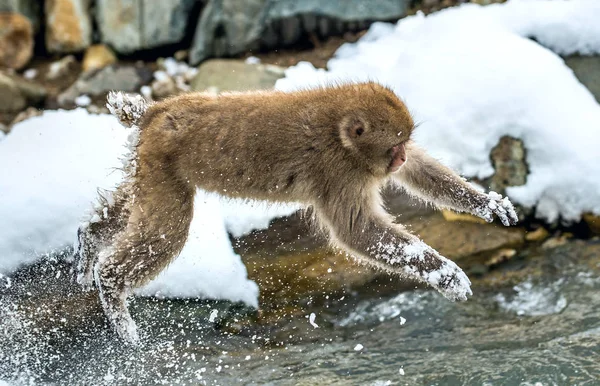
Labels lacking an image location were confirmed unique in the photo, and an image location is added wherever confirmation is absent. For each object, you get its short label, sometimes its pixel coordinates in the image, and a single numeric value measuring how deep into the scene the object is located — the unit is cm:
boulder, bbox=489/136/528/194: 1199
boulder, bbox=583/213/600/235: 1154
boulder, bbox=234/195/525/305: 1088
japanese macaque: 877
